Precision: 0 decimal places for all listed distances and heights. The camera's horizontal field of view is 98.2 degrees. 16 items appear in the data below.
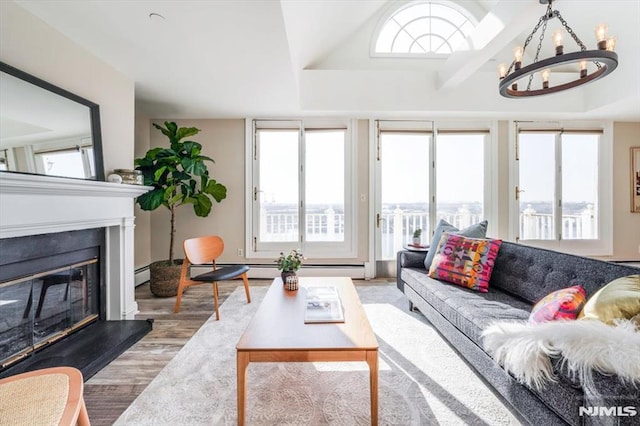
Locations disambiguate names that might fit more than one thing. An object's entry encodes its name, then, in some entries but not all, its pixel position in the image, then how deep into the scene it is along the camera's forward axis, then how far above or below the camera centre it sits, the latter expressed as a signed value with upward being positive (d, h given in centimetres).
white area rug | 144 -106
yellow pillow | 117 -40
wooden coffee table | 131 -65
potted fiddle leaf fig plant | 320 +41
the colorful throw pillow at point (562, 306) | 140 -50
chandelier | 169 +95
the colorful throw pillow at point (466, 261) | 226 -43
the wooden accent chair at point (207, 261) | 272 -53
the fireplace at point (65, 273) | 172 -47
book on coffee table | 164 -62
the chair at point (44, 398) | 86 -63
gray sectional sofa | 101 -64
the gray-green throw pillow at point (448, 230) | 266 -21
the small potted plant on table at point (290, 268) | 220 -46
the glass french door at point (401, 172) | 410 +59
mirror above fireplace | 167 +58
